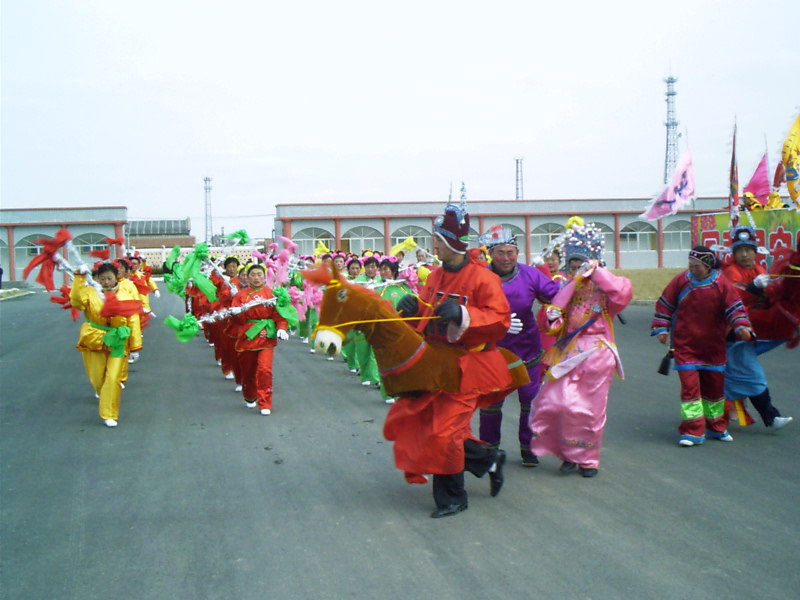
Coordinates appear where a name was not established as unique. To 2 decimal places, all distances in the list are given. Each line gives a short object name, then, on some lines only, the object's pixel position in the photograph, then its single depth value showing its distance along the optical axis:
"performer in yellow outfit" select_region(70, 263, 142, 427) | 8.55
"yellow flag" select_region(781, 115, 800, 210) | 8.72
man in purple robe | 6.60
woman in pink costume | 6.24
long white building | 51.03
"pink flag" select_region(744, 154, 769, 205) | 16.89
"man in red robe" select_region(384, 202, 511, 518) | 5.24
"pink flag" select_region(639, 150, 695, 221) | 11.05
